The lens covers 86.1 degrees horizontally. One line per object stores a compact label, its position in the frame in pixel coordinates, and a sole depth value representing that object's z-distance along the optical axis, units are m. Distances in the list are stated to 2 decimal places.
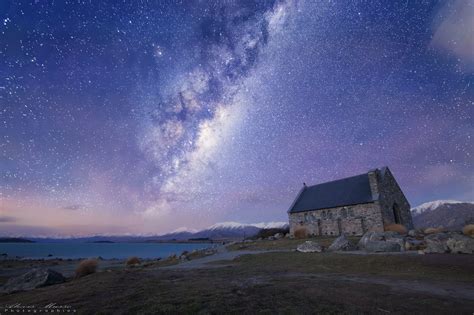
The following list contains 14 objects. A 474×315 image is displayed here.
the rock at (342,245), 23.23
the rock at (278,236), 45.40
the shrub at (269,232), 54.81
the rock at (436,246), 17.50
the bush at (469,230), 23.16
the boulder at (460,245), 16.80
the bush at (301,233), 40.58
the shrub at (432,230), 29.39
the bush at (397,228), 31.49
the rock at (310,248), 23.62
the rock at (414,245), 20.24
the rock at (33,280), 14.70
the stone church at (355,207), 38.41
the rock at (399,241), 20.36
